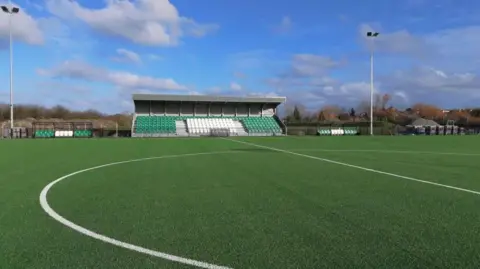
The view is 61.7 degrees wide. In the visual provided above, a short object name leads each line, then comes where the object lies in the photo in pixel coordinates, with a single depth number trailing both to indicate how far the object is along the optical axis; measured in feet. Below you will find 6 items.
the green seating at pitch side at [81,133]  164.39
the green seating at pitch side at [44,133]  159.67
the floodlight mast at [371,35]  161.10
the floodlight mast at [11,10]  146.61
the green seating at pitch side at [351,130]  192.03
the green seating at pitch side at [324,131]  189.41
